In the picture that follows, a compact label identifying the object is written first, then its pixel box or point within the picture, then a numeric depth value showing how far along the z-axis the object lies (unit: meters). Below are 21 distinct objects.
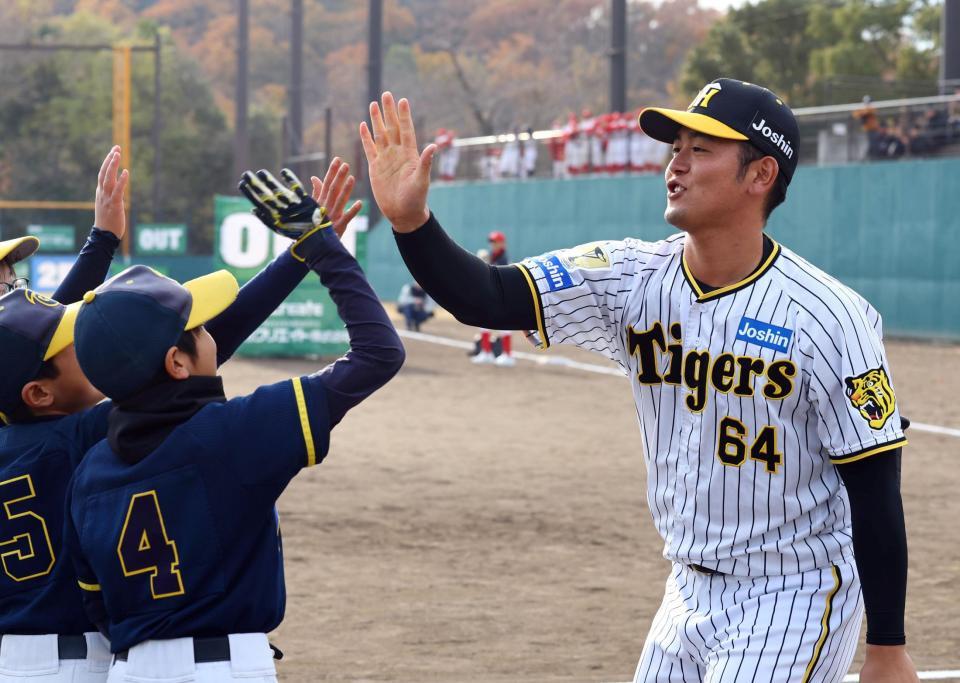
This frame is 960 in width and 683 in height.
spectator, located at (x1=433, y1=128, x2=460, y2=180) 40.94
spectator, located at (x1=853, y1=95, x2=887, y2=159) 26.70
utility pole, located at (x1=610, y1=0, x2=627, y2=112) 36.22
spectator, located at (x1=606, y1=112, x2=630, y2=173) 32.72
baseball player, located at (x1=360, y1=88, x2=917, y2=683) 3.44
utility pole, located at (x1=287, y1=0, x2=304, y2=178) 50.81
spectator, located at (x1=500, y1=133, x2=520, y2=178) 37.56
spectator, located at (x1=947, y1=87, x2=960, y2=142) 25.22
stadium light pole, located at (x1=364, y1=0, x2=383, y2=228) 43.44
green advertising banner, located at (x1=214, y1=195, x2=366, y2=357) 21.27
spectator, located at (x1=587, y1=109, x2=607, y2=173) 33.84
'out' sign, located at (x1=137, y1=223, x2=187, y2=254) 36.50
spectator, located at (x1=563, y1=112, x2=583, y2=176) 34.81
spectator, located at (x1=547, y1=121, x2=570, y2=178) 35.53
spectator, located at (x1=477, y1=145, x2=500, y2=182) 38.69
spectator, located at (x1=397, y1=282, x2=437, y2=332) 28.28
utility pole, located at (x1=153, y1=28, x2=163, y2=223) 34.07
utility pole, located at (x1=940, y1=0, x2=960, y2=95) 28.95
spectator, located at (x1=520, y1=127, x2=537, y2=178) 36.97
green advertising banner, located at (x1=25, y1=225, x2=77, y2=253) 38.16
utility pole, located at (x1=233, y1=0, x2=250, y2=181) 41.38
